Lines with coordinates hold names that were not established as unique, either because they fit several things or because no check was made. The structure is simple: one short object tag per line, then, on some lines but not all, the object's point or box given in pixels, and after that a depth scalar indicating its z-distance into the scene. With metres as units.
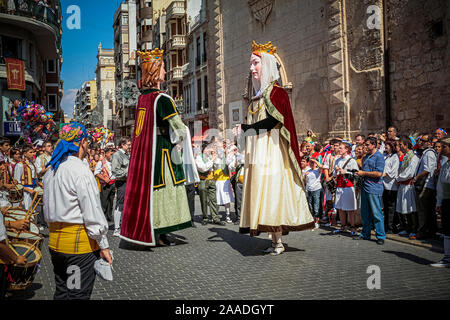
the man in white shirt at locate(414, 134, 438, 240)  7.34
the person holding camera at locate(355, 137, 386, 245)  6.95
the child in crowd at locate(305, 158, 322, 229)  8.96
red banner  20.72
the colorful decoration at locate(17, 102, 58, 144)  15.45
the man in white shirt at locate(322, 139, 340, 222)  8.61
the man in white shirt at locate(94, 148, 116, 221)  10.09
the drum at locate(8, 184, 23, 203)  7.56
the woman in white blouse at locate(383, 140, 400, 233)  8.05
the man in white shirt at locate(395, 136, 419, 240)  7.57
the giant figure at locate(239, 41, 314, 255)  6.21
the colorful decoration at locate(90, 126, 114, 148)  19.64
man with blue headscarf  3.32
